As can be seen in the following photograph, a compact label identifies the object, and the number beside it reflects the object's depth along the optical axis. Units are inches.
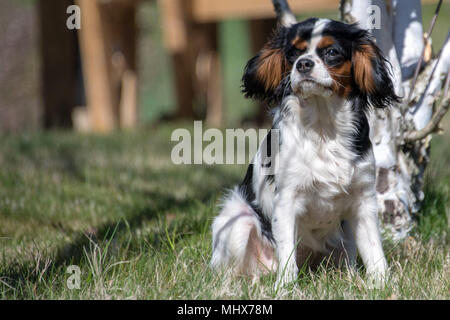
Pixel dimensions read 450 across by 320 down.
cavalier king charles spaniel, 204.4
